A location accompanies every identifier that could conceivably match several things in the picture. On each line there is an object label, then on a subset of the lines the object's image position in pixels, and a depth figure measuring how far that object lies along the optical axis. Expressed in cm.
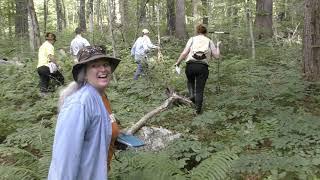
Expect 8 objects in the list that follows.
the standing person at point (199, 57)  573
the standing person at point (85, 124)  177
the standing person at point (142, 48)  864
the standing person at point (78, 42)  885
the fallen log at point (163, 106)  491
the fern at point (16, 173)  304
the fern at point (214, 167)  296
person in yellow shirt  745
